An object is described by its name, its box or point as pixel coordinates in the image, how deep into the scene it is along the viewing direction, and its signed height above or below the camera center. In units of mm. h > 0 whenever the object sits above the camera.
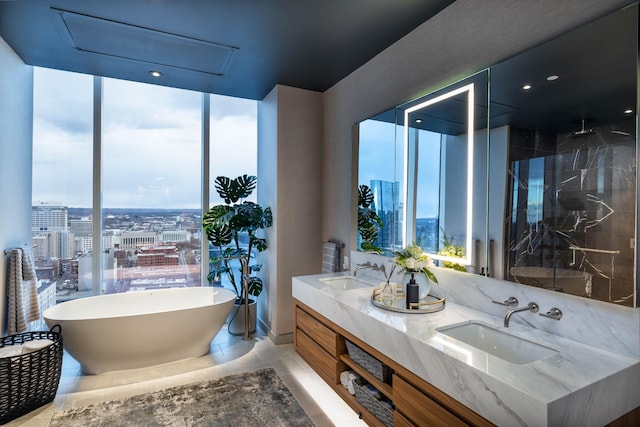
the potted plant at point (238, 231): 3686 -223
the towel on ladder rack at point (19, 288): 2869 -688
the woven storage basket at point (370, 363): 1984 -938
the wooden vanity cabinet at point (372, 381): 1442 -947
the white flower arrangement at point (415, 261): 2129 -311
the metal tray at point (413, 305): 1991 -574
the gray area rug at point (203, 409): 2260 -1426
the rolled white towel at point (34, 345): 2377 -990
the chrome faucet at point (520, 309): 1615 -468
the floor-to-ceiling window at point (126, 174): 3535 +416
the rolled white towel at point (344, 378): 2316 -1163
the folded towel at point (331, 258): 3428 -472
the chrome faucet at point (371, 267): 2840 -462
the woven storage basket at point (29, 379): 2219 -1186
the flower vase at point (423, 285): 2154 -464
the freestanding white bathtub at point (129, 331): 2742 -1057
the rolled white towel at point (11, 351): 2332 -1011
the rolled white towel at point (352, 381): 2252 -1155
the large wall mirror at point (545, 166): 1369 +246
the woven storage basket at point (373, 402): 1903 -1150
